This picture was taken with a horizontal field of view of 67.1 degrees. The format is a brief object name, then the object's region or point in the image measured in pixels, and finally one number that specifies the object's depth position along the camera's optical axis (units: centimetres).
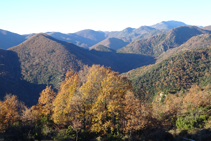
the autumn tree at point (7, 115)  3151
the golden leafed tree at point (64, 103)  2467
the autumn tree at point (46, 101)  3209
